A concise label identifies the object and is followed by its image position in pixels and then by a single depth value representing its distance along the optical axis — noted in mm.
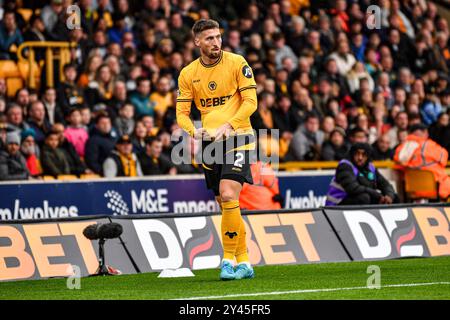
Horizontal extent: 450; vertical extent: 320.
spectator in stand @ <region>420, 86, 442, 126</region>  23141
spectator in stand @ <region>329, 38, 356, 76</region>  22750
